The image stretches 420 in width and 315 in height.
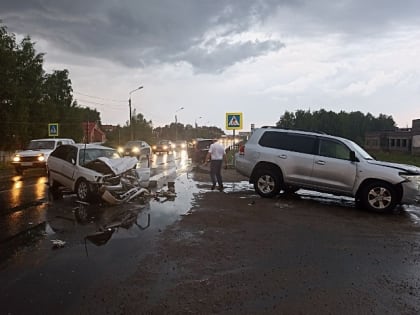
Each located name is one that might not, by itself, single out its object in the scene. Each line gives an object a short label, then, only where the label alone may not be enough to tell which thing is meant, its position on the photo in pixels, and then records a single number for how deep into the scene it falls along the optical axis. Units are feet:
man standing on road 44.45
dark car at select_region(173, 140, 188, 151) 227.53
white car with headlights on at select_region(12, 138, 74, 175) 66.54
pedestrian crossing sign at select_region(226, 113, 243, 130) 66.03
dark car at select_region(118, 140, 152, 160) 115.49
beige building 203.01
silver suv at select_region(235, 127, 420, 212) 31.04
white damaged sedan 33.88
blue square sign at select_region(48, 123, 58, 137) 88.91
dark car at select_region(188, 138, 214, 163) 93.45
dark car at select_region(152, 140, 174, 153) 183.62
